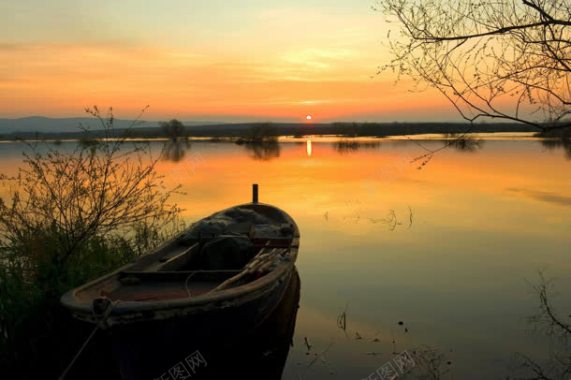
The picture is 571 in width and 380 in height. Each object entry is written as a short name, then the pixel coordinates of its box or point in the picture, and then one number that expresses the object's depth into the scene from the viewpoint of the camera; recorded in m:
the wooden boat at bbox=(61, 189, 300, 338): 5.57
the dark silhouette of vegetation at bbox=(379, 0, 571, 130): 5.18
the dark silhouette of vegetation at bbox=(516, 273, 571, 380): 7.10
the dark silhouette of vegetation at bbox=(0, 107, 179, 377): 6.77
